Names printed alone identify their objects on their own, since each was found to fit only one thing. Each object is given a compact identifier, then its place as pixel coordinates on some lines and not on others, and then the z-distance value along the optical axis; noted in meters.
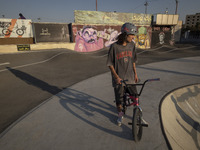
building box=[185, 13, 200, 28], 113.88
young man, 2.38
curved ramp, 2.69
